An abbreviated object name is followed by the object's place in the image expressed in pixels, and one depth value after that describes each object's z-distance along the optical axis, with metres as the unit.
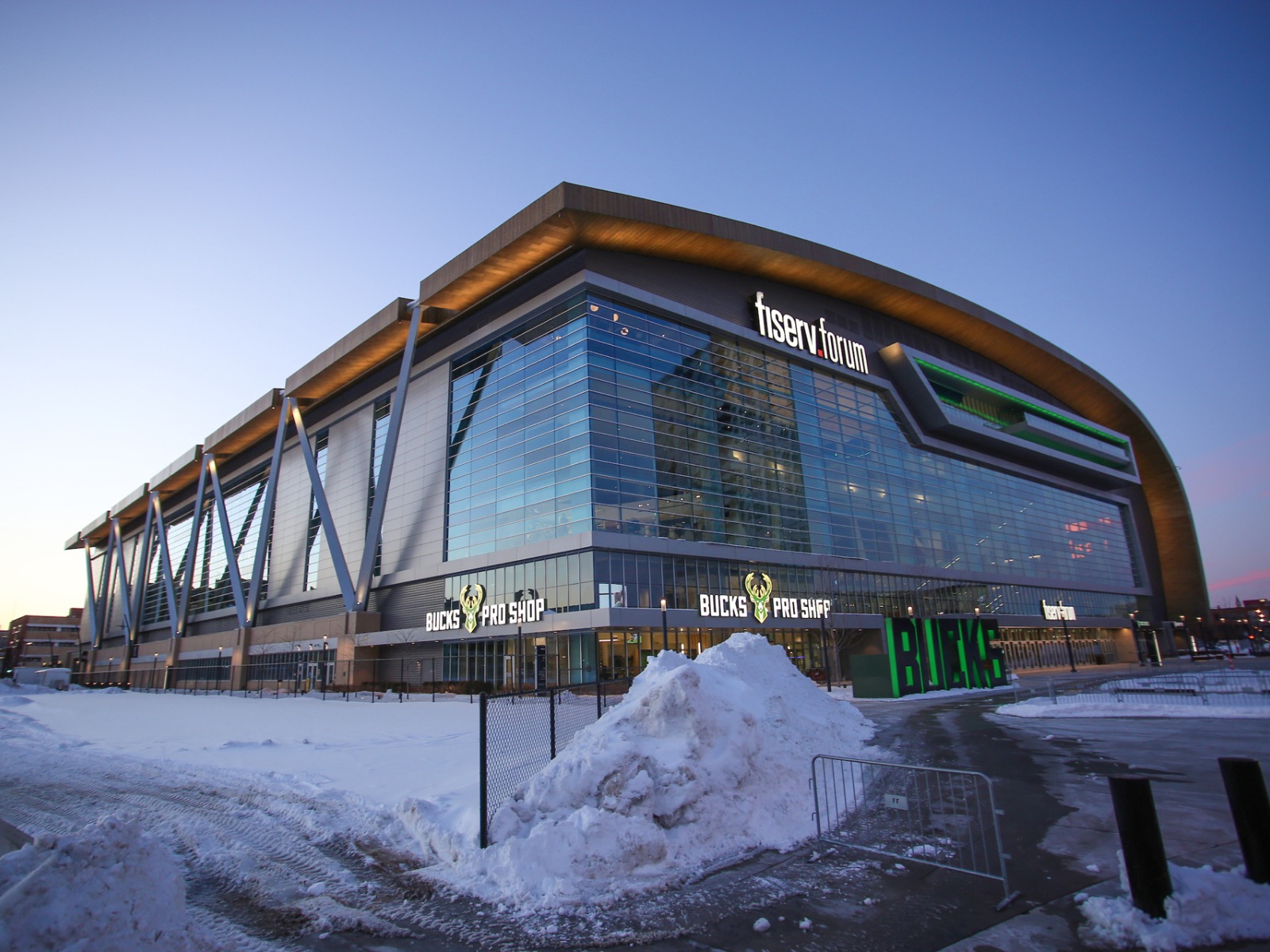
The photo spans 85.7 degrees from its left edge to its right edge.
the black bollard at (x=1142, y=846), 5.37
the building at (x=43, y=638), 153.38
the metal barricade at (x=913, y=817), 7.50
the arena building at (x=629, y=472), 44.62
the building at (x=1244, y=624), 133.88
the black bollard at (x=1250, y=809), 5.67
